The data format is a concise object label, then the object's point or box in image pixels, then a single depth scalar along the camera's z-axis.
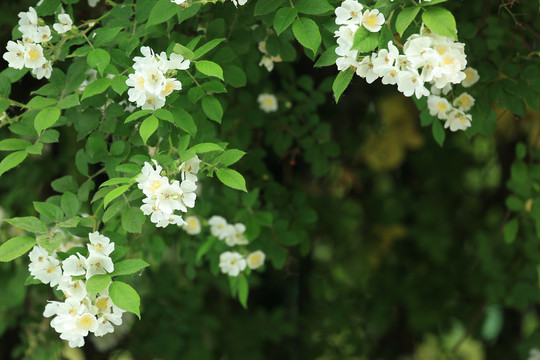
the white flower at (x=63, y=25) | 2.25
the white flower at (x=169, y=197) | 2.18
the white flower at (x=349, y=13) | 2.18
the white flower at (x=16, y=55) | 2.26
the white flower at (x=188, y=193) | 2.19
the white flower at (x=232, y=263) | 2.41
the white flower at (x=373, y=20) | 2.17
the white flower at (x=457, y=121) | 2.31
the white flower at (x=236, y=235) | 2.42
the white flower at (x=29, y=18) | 2.26
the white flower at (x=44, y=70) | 2.27
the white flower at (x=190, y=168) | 2.21
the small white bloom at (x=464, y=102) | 2.33
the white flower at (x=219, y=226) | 2.43
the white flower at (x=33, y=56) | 2.26
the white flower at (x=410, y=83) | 2.17
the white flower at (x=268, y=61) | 2.39
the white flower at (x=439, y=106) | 2.31
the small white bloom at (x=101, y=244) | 2.21
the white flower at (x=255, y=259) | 2.42
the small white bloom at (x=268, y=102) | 2.51
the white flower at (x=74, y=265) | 2.20
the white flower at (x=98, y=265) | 2.20
